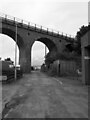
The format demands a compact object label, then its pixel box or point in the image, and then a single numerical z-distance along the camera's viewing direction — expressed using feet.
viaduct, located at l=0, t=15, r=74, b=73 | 125.70
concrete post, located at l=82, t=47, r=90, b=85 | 52.65
